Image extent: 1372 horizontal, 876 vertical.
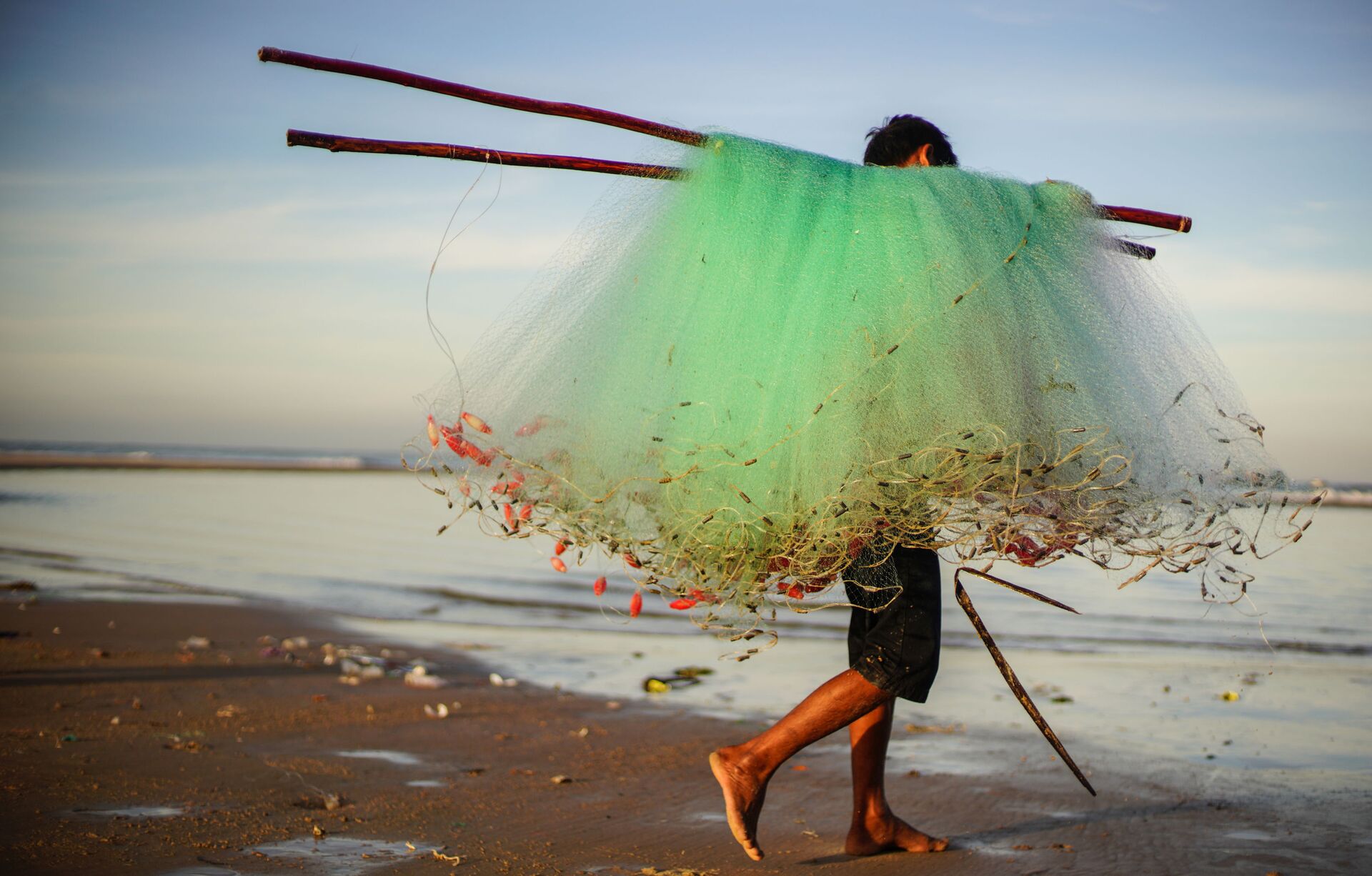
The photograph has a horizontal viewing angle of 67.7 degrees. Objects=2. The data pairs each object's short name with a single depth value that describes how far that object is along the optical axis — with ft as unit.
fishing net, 8.30
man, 9.32
